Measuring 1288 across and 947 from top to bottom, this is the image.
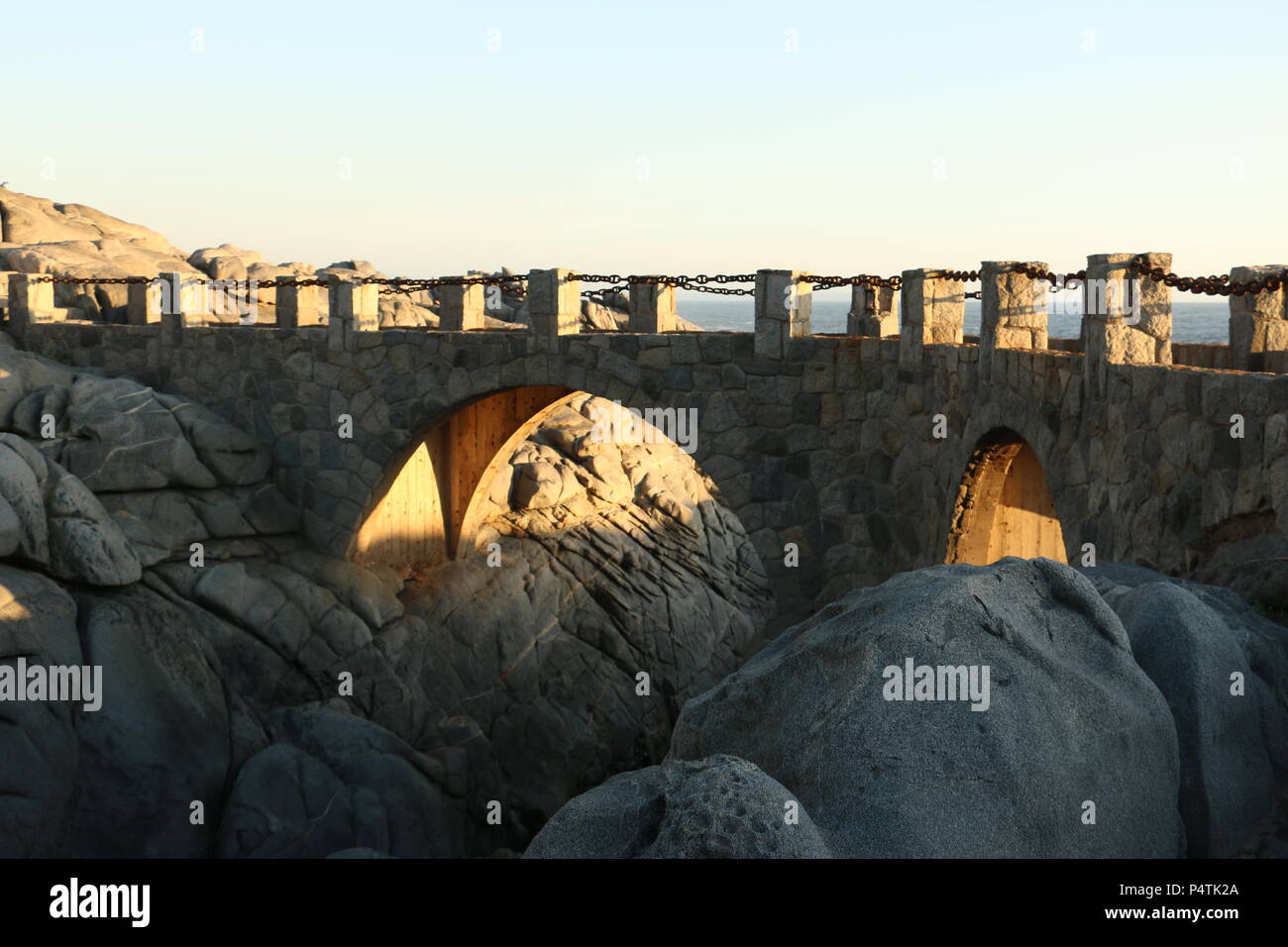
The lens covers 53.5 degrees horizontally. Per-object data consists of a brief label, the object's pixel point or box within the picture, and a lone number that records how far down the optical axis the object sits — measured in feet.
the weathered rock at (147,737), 40.01
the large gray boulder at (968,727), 13.05
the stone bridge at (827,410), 25.48
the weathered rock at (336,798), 42.70
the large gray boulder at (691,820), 11.69
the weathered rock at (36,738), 37.09
